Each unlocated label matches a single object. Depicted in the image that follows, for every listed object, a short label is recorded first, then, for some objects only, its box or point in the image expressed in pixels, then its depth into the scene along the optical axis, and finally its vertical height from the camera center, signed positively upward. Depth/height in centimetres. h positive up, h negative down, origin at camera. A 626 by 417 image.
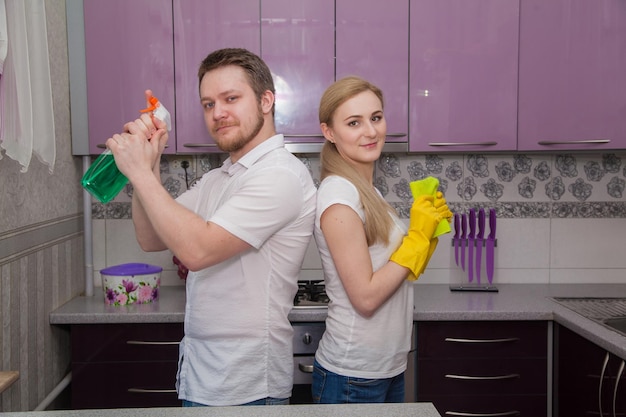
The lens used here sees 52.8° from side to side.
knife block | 258 -44
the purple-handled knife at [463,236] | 265 -24
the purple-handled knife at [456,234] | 264 -23
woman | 150 -18
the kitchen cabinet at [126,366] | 219 -65
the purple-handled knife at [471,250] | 265 -30
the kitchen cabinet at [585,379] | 176 -61
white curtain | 144 +22
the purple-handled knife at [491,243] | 259 -27
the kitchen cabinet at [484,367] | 220 -65
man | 133 -17
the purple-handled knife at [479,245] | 262 -27
